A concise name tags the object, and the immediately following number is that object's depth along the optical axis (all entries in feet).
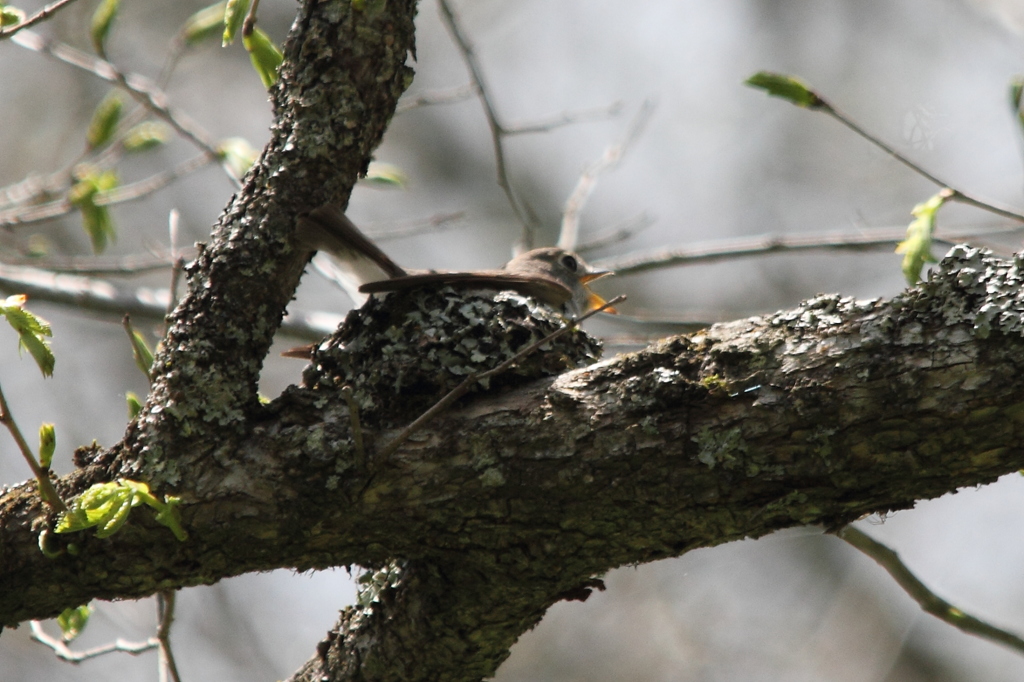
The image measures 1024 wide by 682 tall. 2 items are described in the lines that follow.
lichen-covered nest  16.79
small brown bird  17.31
